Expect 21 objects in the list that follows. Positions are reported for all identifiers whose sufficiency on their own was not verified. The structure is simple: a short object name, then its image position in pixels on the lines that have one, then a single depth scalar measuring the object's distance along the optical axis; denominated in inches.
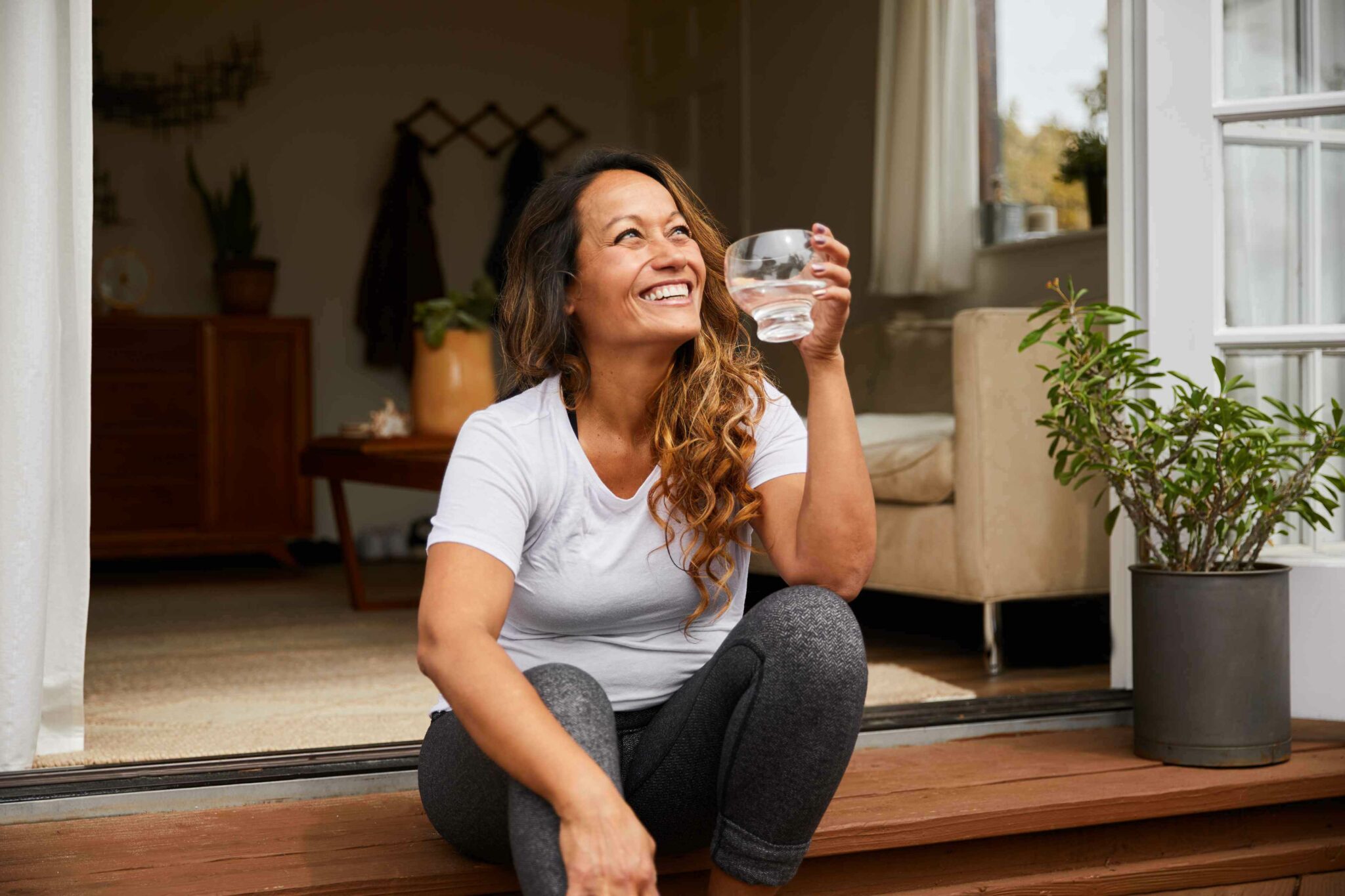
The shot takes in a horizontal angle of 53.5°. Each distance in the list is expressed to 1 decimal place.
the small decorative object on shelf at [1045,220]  158.9
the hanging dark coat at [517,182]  235.8
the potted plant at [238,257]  209.3
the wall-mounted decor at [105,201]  214.4
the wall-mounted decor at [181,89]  214.7
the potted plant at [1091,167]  148.6
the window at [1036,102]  157.2
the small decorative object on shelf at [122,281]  207.5
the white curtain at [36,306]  73.2
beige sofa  109.8
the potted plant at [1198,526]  80.1
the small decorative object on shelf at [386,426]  152.7
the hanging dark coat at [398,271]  227.1
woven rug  88.2
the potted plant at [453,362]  147.4
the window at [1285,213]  89.7
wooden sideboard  198.2
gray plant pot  80.0
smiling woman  52.3
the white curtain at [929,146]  162.6
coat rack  235.1
